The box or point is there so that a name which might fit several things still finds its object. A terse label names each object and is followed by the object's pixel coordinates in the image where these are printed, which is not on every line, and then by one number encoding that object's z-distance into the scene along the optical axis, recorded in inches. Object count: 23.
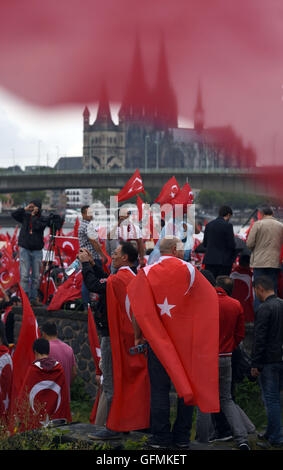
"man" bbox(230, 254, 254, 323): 433.7
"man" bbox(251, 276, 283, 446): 283.1
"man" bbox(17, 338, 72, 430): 284.7
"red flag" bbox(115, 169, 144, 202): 530.0
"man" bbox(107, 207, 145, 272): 405.7
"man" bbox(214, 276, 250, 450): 278.7
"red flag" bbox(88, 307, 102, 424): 345.7
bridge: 2498.8
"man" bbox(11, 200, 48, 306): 499.8
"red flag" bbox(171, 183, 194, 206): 523.2
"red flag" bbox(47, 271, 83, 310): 494.6
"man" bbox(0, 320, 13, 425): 317.4
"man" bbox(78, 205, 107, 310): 434.0
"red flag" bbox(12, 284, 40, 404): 329.1
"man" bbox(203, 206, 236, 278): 421.4
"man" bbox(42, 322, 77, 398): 313.6
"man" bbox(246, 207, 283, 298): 398.6
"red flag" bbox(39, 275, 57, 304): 534.6
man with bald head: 251.0
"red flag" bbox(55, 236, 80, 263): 527.2
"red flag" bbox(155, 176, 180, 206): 524.7
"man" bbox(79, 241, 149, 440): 265.4
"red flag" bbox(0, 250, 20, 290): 671.0
